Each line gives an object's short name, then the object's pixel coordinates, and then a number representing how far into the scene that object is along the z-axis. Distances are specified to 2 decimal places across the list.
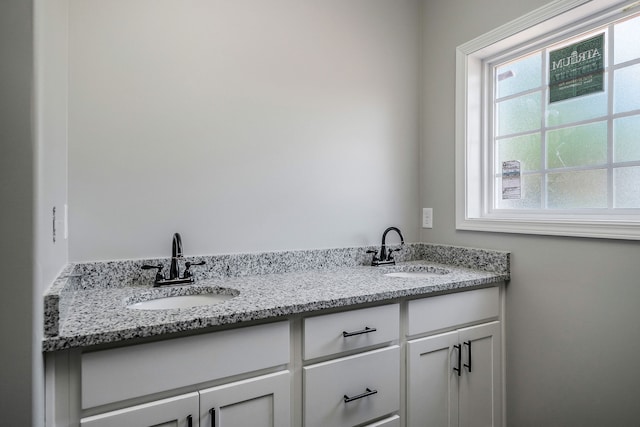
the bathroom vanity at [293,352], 0.92
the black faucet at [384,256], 1.97
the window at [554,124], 1.45
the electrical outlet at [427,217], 2.17
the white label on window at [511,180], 1.86
